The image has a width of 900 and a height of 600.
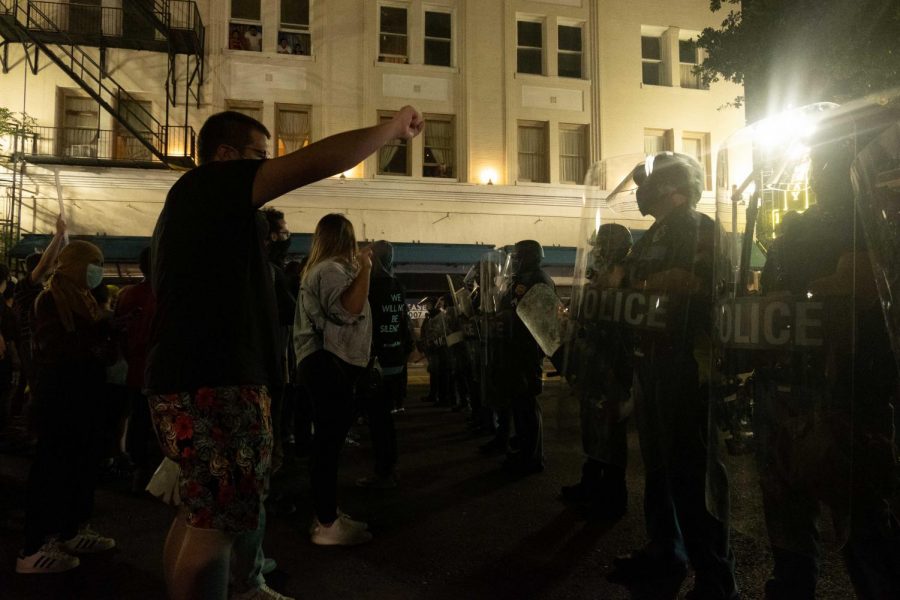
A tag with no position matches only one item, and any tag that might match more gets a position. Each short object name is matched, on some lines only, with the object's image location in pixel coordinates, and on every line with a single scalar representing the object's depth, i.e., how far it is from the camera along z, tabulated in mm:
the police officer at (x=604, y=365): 2693
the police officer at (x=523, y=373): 4949
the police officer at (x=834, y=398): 1360
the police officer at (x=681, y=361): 2457
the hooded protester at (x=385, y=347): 4434
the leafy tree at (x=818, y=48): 8727
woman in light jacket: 3336
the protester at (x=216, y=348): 1727
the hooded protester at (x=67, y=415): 3029
